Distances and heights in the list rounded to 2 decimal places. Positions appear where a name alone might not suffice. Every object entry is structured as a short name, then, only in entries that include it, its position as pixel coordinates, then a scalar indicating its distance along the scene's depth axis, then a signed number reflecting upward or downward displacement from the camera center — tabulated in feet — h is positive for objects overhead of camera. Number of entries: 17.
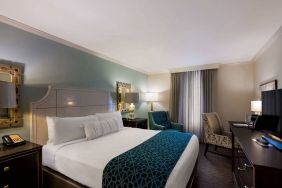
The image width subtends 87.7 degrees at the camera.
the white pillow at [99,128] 7.80 -1.92
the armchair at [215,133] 10.34 -2.98
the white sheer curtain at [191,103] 15.17 -0.92
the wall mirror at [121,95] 13.04 -0.05
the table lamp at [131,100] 13.29 -0.52
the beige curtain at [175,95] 16.28 -0.09
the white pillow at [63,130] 7.00 -1.76
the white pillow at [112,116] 9.62 -1.49
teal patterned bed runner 4.30 -2.35
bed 5.15 -2.41
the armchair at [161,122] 13.33 -2.66
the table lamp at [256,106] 9.86 -0.83
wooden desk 3.57 -1.82
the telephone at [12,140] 5.74 -1.81
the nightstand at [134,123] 12.46 -2.46
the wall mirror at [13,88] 6.19 +0.30
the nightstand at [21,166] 4.95 -2.58
